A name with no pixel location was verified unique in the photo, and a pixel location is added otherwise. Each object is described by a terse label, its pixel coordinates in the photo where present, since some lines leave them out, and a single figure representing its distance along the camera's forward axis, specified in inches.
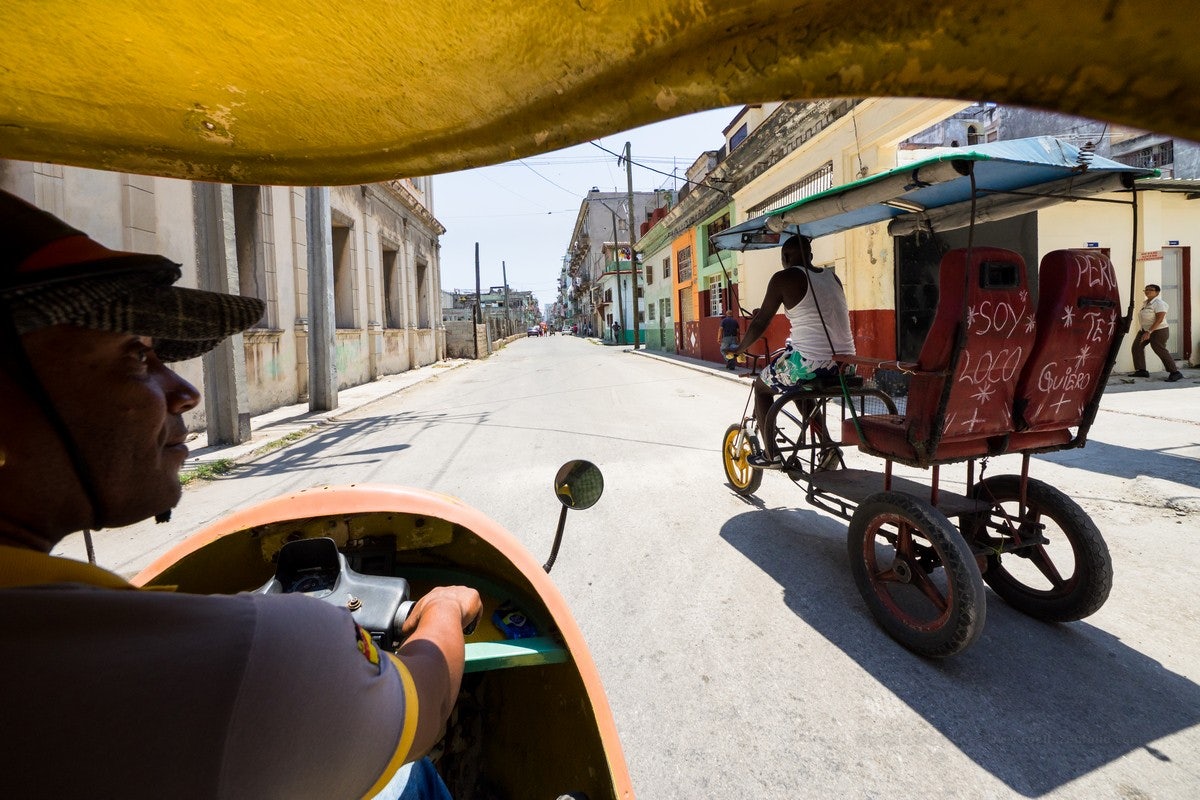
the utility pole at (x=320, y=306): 421.7
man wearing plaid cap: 24.1
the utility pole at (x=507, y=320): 2494.3
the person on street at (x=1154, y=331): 412.5
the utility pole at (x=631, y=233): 1229.0
